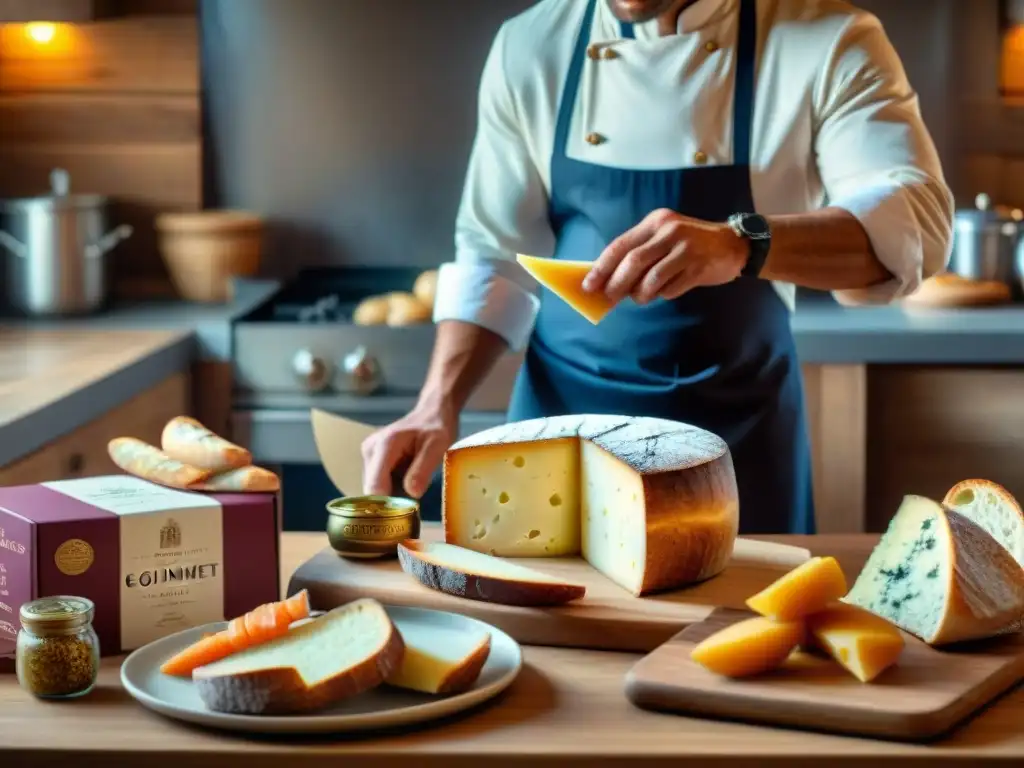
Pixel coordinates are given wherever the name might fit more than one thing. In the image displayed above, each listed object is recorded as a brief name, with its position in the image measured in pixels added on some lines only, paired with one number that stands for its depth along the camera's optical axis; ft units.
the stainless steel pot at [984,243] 10.19
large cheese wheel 4.62
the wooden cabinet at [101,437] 7.15
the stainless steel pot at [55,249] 9.84
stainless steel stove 9.13
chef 6.26
